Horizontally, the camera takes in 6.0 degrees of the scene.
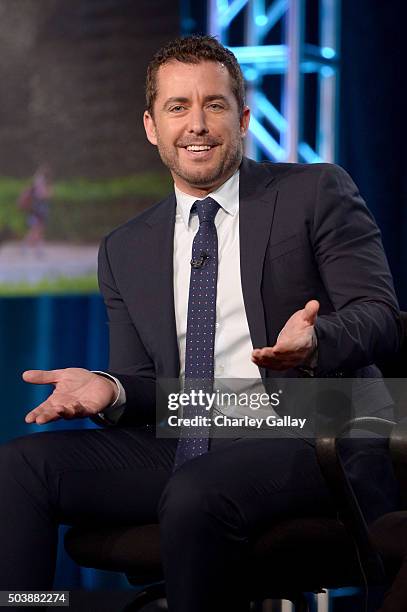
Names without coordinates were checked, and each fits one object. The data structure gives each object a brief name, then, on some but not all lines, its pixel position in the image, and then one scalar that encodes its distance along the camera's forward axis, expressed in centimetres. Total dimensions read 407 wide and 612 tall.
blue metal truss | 690
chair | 573
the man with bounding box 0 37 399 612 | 574
